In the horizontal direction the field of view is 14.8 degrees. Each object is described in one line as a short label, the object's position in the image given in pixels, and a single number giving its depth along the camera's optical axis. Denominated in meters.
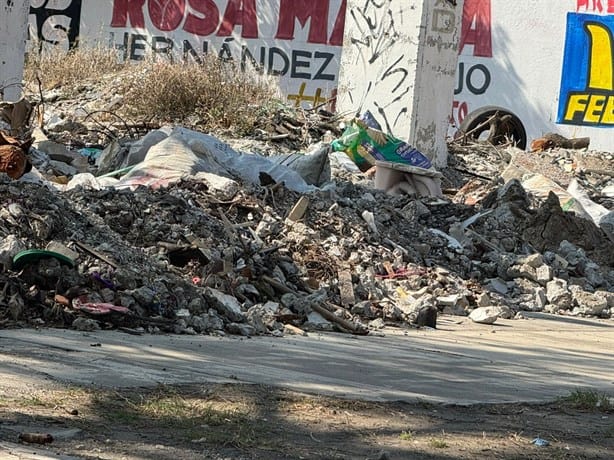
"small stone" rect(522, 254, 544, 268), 20.13
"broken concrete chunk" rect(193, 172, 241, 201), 18.99
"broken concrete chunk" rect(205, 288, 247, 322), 14.51
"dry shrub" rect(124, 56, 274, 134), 28.00
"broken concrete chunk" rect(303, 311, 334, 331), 15.16
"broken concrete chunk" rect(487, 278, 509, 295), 19.32
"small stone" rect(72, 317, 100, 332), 13.01
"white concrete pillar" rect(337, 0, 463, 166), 28.28
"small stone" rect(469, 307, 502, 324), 17.17
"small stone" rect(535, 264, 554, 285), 19.85
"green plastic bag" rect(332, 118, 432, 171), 25.47
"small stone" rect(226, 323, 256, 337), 14.08
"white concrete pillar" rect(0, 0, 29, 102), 25.89
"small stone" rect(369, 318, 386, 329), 15.76
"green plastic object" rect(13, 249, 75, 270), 13.59
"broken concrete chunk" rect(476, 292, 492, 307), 18.19
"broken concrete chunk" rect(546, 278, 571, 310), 19.28
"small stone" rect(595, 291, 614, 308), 19.58
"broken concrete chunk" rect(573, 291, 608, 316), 19.20
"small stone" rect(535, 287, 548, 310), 19.10
